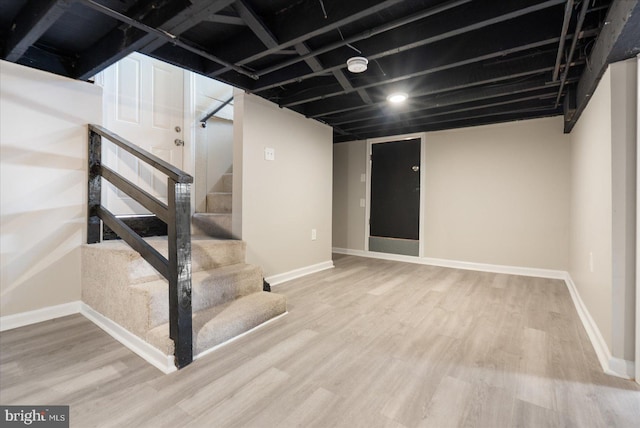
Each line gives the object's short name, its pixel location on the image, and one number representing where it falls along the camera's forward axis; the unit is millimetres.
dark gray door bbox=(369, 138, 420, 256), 4547
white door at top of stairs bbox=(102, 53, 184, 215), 2783
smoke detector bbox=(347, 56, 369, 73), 2110
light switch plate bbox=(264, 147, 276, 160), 3089
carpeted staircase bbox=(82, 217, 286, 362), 1729
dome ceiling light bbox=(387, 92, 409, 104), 2803
